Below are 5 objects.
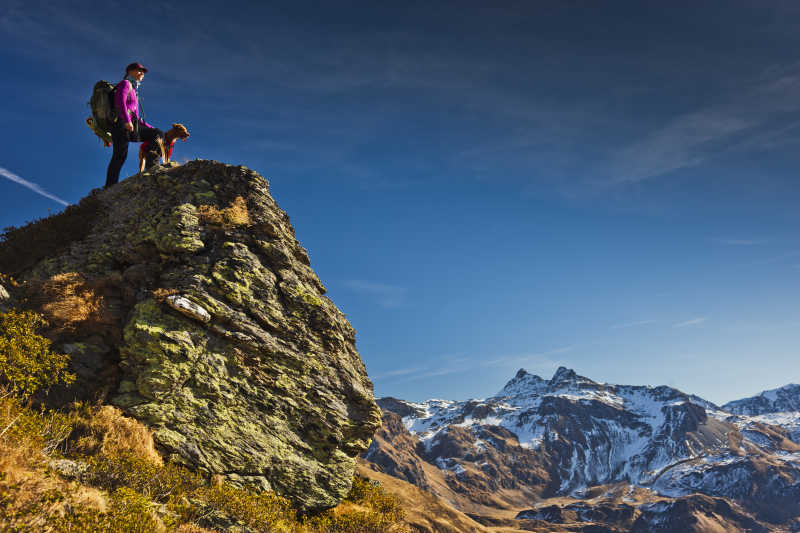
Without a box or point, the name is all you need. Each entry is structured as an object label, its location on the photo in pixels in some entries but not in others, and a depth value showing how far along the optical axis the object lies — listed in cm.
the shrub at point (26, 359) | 1188
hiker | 1800
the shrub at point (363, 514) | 1593
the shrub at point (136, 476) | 1069
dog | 2112
